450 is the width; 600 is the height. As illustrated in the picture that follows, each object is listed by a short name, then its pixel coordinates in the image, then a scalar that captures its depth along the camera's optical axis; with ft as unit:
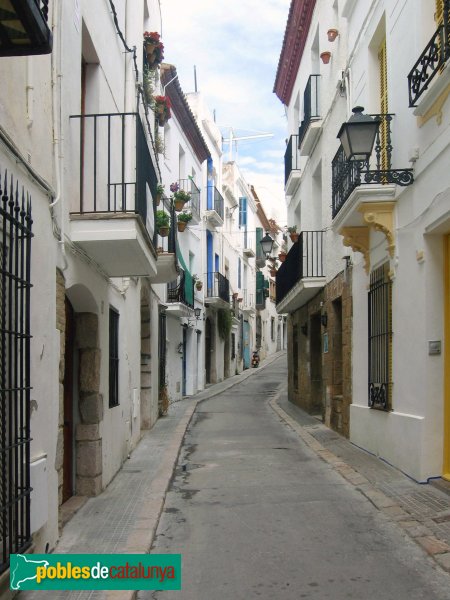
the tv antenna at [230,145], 106.11
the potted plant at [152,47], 40.14
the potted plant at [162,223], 40.57
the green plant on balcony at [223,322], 94.53
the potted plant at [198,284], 75.63
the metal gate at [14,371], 12.80
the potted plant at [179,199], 53.31
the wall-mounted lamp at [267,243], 62.80
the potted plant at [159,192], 39.43
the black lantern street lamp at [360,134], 26.40
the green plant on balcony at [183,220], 57.16
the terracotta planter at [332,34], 38.91
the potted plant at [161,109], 43.11
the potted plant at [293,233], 55.43
